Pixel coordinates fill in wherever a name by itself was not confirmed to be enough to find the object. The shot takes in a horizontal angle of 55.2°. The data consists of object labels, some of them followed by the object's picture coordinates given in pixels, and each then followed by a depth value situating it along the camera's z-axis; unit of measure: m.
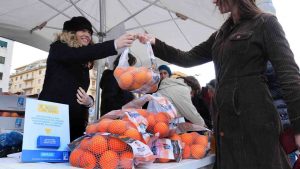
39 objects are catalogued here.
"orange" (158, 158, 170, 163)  1.03
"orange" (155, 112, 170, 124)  1.11
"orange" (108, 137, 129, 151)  0.85
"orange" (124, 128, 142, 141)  0.89
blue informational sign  0.88
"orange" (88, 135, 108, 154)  0.84
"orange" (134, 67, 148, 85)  1.17
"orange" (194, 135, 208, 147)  1.23
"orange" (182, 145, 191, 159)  1.17
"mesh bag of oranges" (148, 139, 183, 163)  1.03
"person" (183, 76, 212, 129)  3.09
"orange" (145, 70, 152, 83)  1.18
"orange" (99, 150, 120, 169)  0.81
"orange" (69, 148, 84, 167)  0.88
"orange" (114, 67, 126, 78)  1.20
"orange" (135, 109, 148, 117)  1.08
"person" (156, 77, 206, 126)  2.11
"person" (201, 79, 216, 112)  3.08
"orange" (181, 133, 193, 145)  1.23
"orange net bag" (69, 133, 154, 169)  0.82
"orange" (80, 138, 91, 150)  0.88
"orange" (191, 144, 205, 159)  1.17
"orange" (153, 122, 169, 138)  1.07
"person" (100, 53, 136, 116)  2.50
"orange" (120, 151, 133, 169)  0.82
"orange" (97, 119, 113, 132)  0.93
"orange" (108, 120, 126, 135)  0.90
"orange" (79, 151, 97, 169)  0.83
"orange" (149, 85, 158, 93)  1.25
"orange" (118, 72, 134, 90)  1.16
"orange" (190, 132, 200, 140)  1.26
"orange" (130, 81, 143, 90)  1.17
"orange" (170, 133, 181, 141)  1.15
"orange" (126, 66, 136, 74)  1.18
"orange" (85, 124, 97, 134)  0.96
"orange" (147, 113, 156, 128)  1.08
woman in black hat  1.40
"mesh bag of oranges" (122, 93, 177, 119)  1.17
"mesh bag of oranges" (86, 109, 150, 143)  0.90
